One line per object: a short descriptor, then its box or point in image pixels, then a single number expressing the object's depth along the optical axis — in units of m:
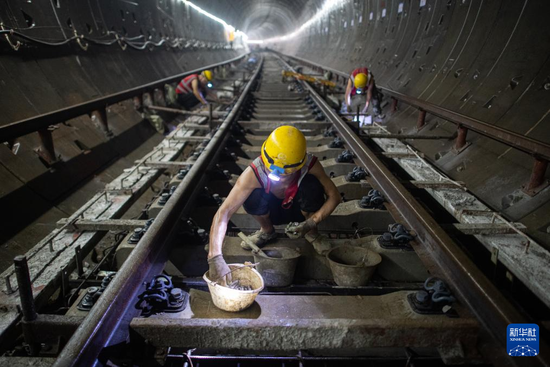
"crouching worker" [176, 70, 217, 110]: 10.00
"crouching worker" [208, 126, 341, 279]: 2.80
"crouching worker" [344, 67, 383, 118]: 8.19
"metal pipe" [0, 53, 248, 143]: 4.36
